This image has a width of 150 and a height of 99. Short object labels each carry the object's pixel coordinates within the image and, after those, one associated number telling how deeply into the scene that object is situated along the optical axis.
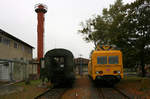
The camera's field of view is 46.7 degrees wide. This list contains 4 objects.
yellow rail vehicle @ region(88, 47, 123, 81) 13.16
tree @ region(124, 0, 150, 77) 16.16
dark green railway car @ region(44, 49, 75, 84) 14.05
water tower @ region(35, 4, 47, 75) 26.96
